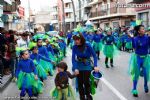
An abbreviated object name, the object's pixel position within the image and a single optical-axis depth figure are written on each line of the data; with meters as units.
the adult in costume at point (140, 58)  5.62
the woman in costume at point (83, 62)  4.58
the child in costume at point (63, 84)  4.46
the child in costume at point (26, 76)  5.24
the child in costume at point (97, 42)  12.12
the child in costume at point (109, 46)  9.76
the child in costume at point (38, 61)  5.93
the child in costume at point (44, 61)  6.44
